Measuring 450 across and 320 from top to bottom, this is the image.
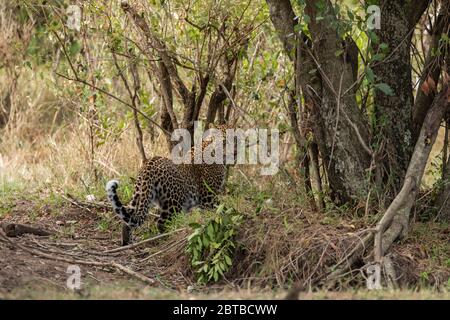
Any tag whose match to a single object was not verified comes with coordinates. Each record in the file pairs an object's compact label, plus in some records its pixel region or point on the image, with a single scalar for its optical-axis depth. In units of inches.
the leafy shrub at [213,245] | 573.6
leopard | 634.2
